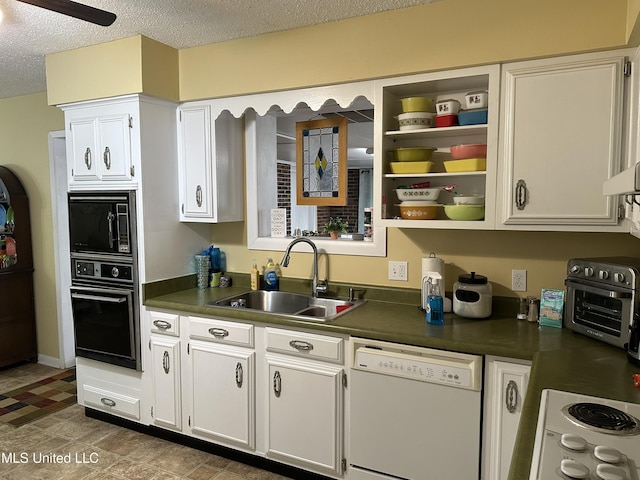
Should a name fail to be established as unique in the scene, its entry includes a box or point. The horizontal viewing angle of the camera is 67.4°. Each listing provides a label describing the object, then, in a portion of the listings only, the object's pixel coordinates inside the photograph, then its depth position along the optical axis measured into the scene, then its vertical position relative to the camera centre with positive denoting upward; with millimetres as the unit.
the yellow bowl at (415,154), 2512 +276
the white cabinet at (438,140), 2275 +357
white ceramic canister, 2361 -449
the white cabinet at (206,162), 3033 +289
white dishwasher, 2064 -928
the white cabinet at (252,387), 2410 -989
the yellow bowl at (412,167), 2479 +206
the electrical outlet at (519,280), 2492 -385
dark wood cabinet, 4125 -593
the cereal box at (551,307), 2229 -471
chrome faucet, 2945 -358
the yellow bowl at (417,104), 2477 +530
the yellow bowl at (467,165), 2340 +205
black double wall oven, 2975 -446
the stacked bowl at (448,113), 2422 +475
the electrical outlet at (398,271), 2789 -375
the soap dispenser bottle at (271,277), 3145 -462
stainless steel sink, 2877 -602
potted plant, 3151 -179
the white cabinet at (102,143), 2916 +406
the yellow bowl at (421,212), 2457 -28
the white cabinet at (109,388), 3092 -1201
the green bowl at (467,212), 2326 -27
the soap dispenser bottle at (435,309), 2301 -495
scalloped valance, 2590 +621
